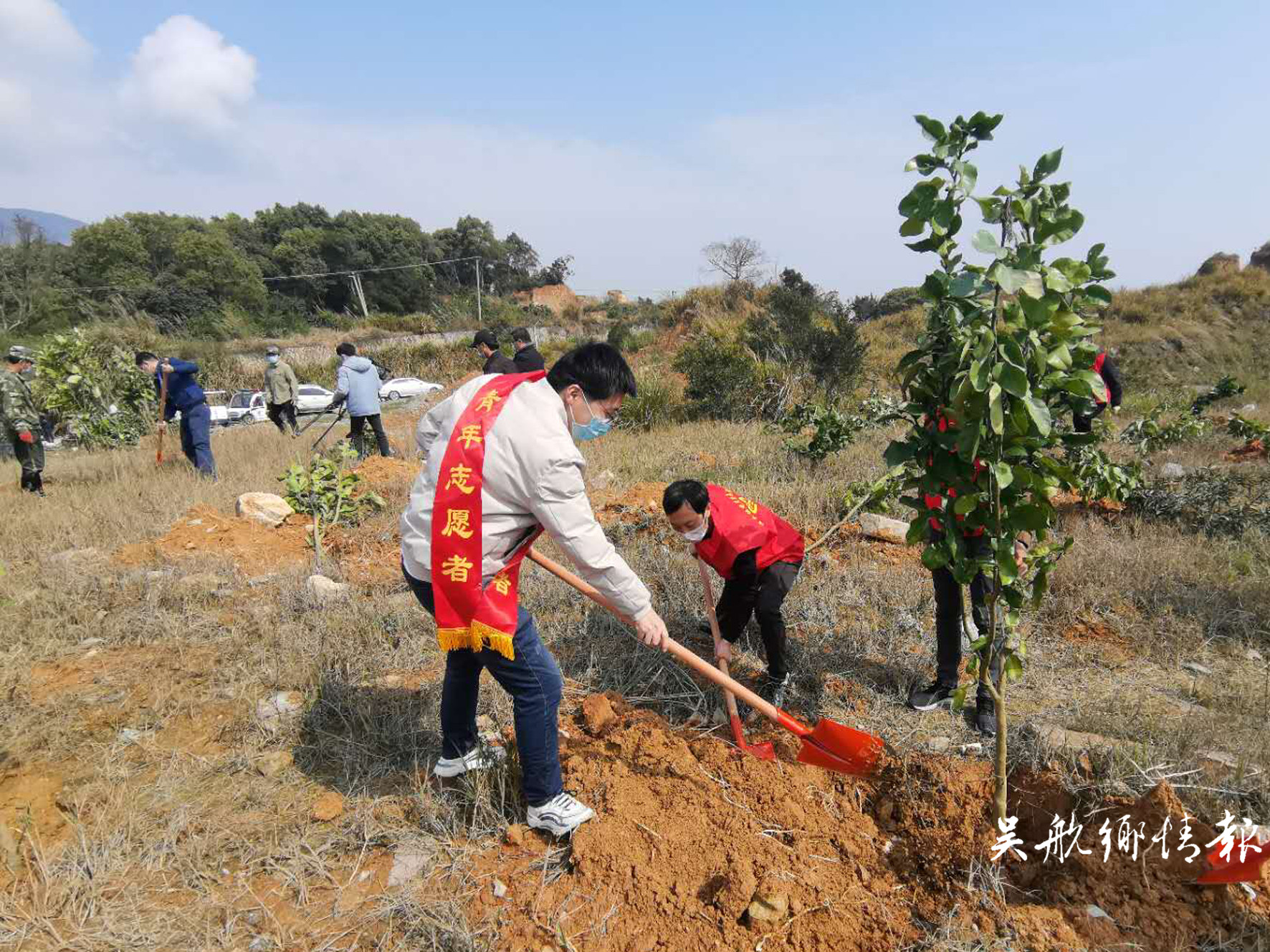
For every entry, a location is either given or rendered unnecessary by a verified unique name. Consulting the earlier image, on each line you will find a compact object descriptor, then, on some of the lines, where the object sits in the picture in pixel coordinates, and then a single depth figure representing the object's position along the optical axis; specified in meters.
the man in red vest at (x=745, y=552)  2.85
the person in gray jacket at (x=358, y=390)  7.84
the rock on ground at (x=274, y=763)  2.76
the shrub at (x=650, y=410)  10.45
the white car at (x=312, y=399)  18.27
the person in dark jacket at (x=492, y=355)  5.78
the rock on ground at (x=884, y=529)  4.92
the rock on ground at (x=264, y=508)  5.87
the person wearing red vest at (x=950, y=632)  2.66
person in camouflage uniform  6.47
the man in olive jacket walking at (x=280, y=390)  9.70
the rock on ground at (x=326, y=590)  4.31
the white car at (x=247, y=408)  15.92
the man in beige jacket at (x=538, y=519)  1.98
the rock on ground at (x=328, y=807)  2.51
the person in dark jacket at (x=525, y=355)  5.84
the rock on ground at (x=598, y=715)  2.96
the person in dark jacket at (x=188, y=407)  7.14
